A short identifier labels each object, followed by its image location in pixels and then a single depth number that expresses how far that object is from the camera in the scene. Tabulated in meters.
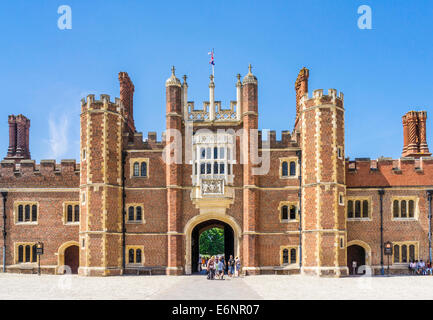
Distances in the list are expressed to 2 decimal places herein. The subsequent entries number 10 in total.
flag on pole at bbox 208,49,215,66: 33.22
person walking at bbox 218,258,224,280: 28.24
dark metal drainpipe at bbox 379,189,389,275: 31.62
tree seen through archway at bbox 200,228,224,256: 78.25
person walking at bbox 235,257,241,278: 30.36
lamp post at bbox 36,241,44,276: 30.56
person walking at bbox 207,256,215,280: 27.62
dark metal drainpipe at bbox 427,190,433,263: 31.83
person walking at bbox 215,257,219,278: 28.47
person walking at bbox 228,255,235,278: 30.25
